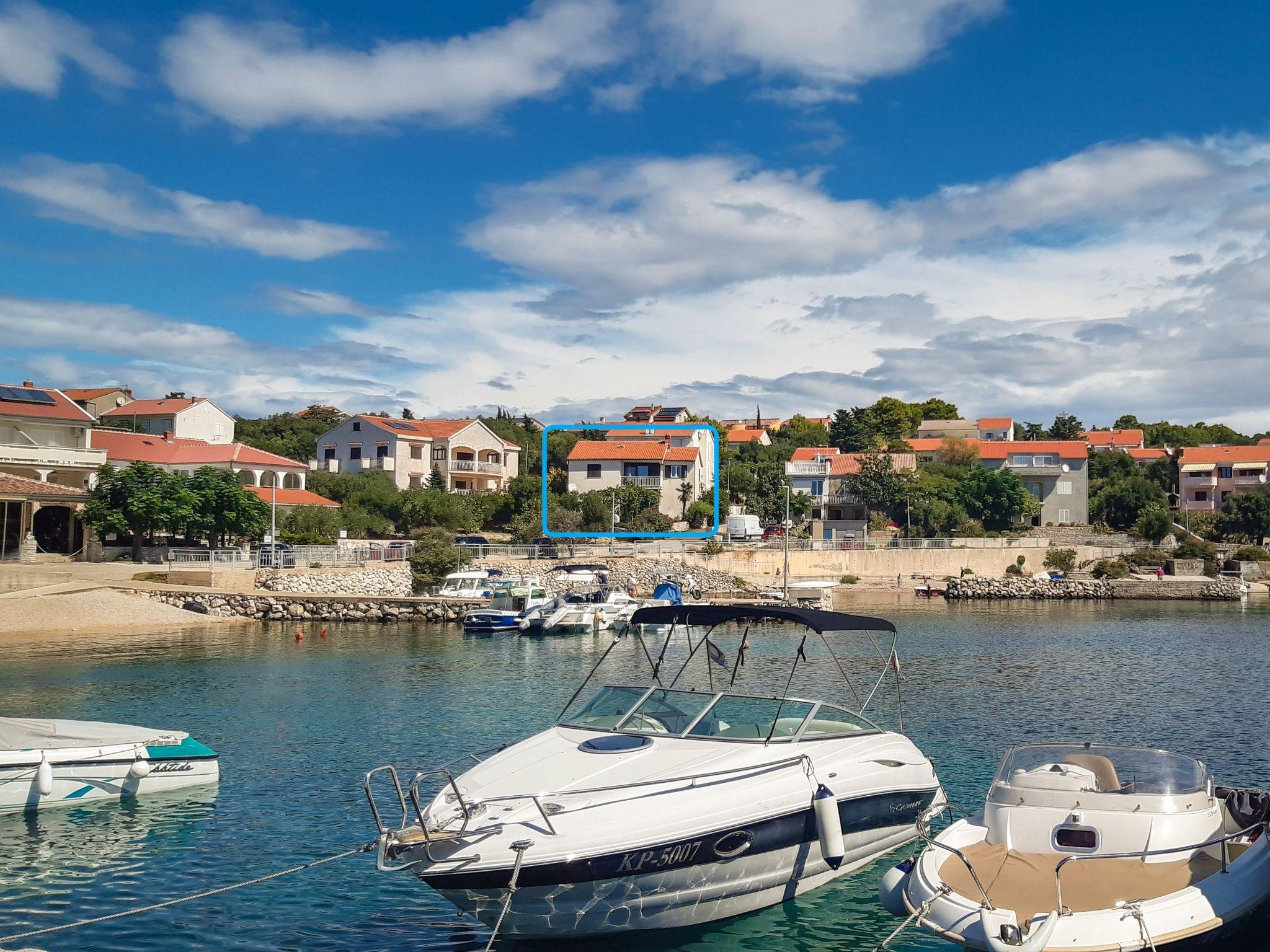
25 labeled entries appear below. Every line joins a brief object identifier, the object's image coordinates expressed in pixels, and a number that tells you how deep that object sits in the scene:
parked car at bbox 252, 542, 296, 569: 56.72
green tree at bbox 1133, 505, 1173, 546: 88.81
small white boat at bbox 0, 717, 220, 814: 17.00
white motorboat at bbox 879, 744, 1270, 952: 9.47
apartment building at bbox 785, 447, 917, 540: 95.72
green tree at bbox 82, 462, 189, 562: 52.34
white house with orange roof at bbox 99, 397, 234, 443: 90.38
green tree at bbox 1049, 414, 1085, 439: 140.50
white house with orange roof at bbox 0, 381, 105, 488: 61.78
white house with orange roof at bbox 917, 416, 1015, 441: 140.38
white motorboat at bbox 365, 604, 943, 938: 10.62
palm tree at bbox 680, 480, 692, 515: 83.25
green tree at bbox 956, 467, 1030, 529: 93.69
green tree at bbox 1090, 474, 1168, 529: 95.06
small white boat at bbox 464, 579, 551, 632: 48.12
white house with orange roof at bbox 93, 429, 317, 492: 74.12
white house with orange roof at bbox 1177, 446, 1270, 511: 109.75
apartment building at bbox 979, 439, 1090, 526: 100.50
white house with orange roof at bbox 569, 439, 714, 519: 83.19
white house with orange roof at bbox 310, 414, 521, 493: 91.12
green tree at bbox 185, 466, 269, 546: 54.88
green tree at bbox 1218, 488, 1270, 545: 88.19
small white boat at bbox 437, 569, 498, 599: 55.31
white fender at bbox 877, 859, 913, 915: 10.74
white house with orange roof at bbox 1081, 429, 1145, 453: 136.00
